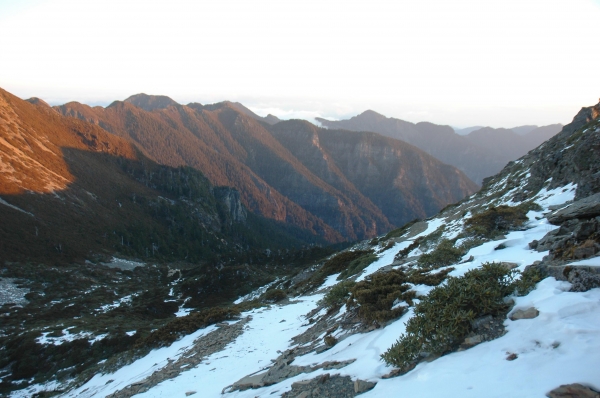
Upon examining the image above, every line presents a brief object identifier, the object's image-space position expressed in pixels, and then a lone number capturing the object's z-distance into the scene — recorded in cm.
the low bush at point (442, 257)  1439
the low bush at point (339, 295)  1582
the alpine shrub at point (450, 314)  715
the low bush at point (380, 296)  1039
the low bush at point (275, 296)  2816
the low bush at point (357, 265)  2628
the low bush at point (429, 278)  1129
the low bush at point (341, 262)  3168
